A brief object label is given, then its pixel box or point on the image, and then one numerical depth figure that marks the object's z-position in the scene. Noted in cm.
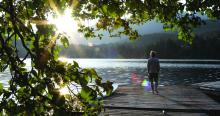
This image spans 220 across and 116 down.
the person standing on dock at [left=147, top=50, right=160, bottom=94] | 1870
